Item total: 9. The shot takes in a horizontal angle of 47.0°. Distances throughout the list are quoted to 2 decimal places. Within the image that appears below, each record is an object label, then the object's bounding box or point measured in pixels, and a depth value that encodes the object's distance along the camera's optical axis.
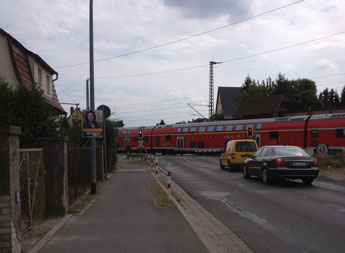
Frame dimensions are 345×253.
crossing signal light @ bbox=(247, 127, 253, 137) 32.66
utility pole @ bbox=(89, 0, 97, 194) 12.45
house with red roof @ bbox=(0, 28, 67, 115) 16.31
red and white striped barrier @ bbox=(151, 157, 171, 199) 11.09
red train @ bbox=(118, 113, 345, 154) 31.33
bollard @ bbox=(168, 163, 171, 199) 11.09
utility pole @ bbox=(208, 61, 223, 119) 45.97
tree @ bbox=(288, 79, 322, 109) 74.38
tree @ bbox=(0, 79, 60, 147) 10.11
